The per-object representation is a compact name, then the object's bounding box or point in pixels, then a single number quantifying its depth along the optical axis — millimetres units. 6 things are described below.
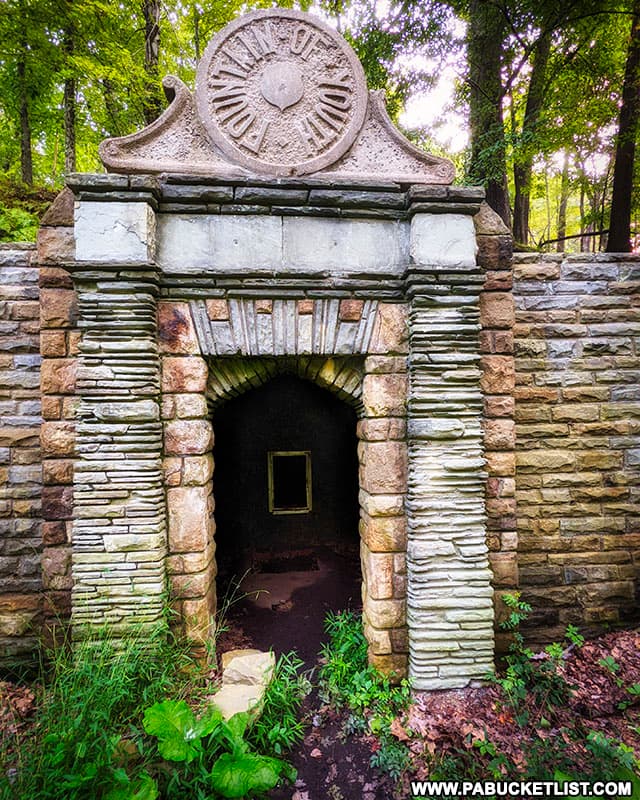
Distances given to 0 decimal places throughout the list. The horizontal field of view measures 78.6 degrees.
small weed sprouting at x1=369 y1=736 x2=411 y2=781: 2334
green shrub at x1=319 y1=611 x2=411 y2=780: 2418
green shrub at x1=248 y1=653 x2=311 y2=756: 2512
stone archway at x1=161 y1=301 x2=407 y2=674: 2713
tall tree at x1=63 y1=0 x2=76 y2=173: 7178
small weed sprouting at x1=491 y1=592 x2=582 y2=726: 2666
